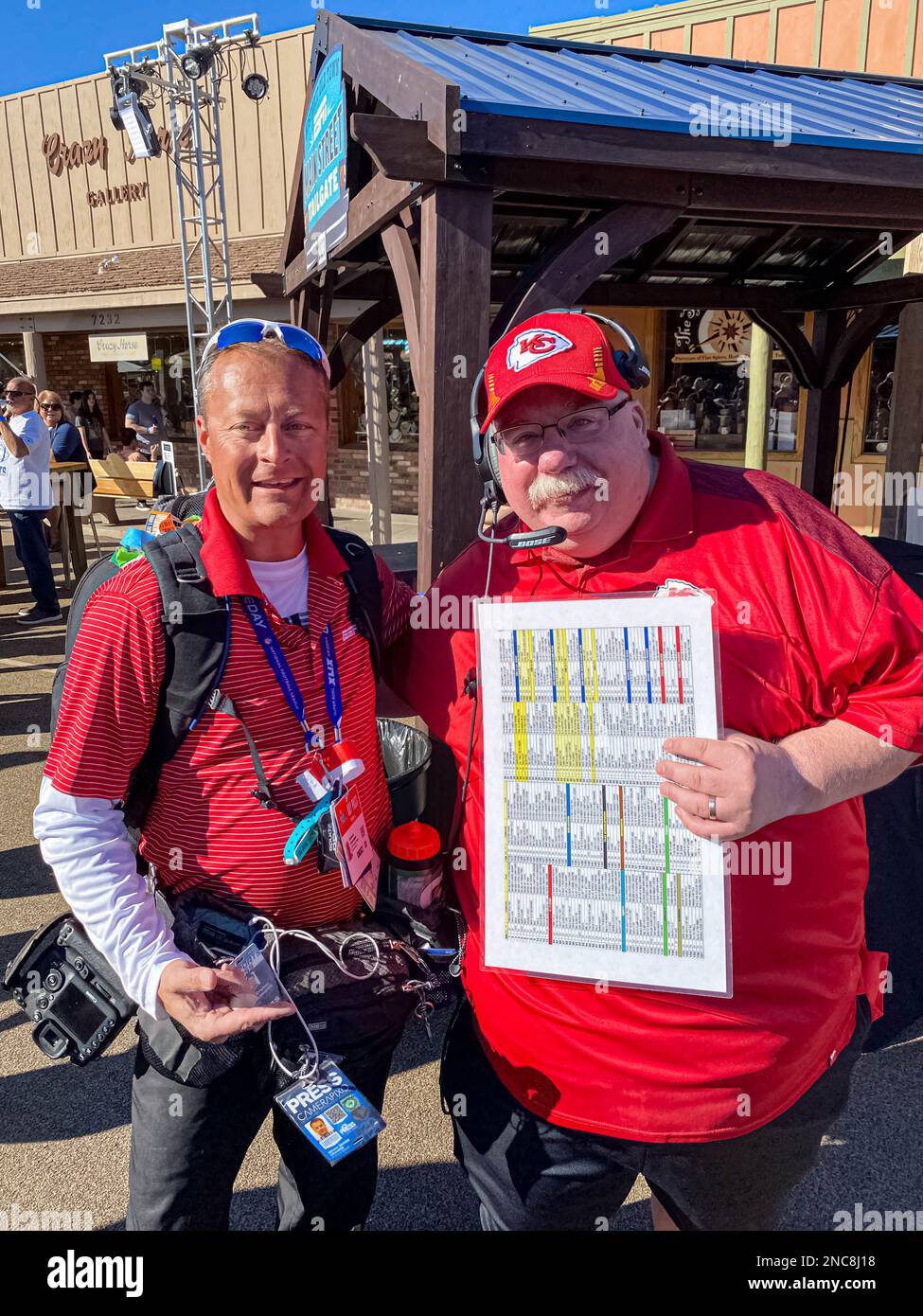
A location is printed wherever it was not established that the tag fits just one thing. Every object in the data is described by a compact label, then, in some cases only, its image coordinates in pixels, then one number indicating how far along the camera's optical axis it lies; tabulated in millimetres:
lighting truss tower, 11953
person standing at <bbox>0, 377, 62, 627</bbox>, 7820
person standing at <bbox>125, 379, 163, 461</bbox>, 15645
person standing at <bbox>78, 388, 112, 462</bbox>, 17984
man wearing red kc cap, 1374
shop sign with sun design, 11680
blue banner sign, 4152
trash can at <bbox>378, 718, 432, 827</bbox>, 2869
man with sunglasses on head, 1470
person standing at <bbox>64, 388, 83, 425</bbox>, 18406
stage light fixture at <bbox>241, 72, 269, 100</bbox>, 13695
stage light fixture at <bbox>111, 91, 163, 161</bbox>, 13172
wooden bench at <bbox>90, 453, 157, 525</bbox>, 9945
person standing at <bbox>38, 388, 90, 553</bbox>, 10203
